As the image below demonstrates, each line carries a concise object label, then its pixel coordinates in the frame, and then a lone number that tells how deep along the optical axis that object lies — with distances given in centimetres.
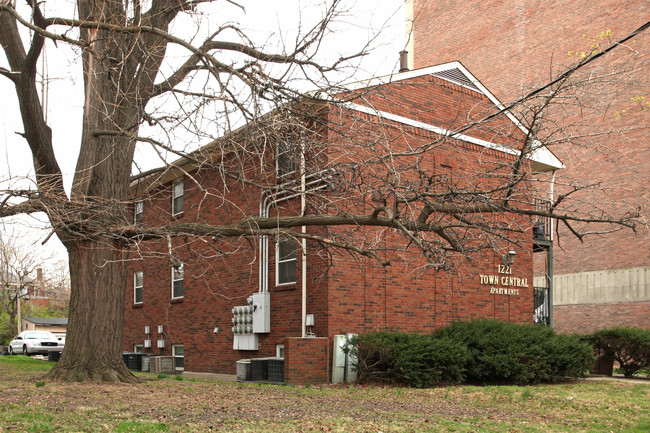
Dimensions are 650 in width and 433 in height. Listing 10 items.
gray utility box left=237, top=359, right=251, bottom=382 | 1557
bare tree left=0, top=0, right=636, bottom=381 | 909
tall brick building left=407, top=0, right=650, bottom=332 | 2664
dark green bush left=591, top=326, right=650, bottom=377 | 1783
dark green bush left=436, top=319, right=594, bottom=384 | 1473
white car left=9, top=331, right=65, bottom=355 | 3716
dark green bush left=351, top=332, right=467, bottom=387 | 1372
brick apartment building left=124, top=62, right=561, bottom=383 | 1480
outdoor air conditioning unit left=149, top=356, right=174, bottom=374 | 1945
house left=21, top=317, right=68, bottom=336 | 6240
